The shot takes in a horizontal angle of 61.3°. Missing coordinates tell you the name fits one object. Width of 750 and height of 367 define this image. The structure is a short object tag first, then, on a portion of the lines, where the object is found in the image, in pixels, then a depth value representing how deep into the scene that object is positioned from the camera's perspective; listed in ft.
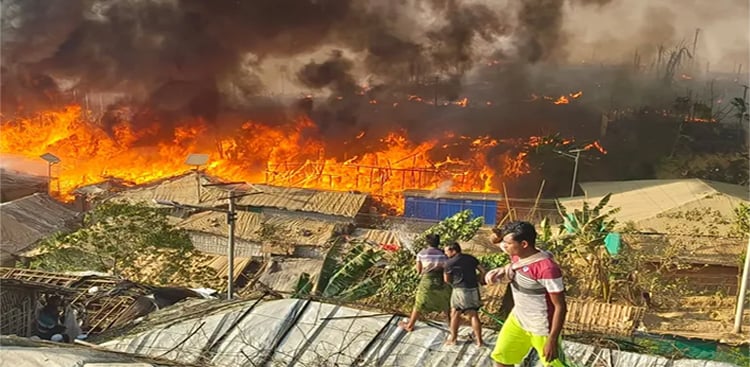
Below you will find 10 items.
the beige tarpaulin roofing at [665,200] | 52.80
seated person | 23.19
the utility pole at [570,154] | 83.05
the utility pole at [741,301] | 35.99
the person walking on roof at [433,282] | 18.09
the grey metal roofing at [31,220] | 55.29
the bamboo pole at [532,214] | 62.91
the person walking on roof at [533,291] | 12.28
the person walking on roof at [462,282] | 16.78
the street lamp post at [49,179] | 86.72
